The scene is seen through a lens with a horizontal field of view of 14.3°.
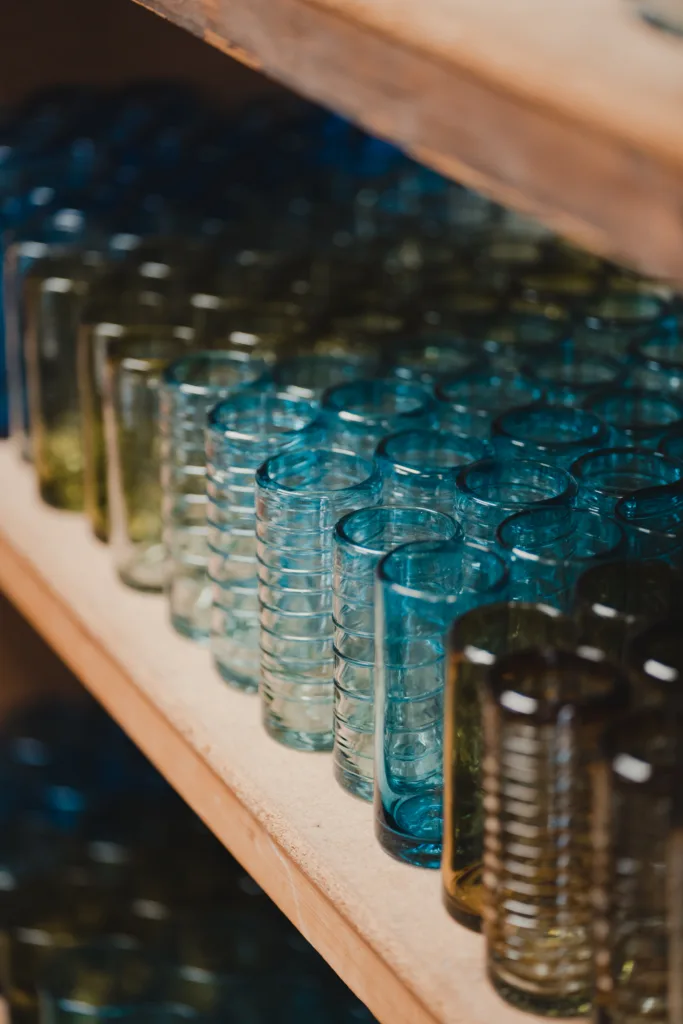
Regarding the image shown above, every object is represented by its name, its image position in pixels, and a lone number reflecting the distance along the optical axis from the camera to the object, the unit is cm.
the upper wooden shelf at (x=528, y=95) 105
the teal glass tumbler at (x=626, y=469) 134
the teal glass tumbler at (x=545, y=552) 126
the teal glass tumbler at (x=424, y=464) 136
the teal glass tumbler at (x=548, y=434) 136
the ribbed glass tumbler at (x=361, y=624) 133
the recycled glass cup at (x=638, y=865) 113
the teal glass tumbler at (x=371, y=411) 143
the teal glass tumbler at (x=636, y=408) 143
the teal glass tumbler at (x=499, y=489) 131
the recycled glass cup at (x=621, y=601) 121
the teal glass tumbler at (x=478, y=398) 145
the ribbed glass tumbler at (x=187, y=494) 150
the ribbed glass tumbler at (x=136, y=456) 157
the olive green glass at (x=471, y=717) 122
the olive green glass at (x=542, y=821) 116
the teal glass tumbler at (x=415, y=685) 127
